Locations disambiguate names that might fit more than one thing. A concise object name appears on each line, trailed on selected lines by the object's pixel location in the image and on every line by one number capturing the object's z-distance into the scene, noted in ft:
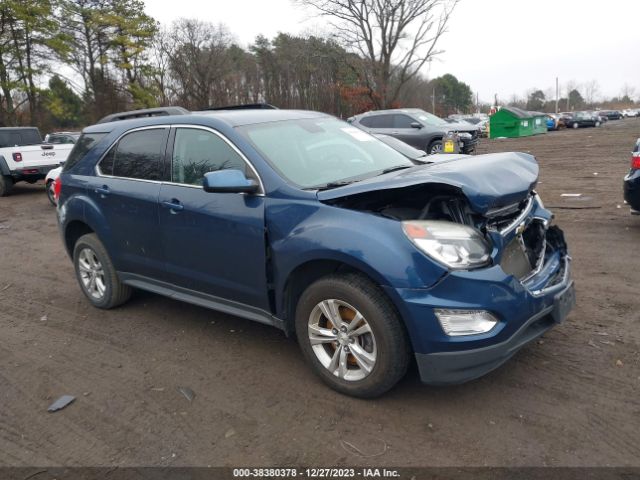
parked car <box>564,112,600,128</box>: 145.28
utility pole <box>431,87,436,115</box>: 222.38
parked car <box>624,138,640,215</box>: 20.92
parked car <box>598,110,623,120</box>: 209.32
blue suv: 9.78
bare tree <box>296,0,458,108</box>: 128.57
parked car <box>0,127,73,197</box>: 47.78
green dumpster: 112.27
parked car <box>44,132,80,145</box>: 61.72
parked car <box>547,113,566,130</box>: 144.02
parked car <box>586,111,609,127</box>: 148.64
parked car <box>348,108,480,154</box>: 54.34
